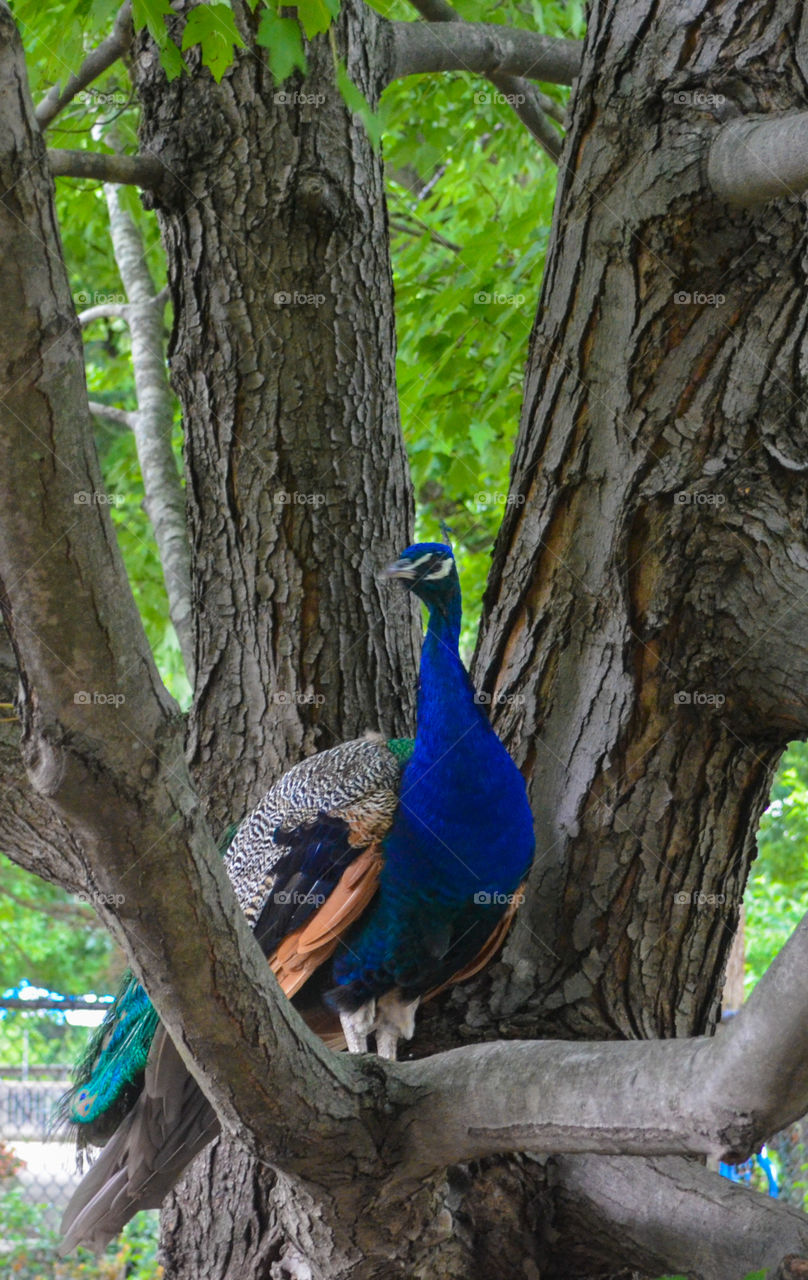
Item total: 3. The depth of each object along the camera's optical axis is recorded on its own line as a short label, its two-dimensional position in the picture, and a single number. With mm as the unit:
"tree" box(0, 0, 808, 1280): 2971
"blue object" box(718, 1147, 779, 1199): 8567
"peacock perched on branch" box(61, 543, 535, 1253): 5656
